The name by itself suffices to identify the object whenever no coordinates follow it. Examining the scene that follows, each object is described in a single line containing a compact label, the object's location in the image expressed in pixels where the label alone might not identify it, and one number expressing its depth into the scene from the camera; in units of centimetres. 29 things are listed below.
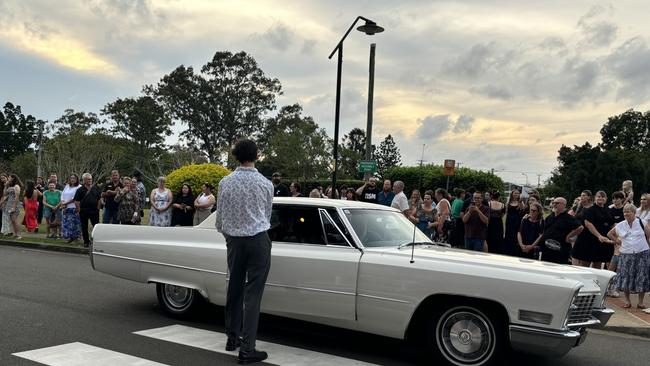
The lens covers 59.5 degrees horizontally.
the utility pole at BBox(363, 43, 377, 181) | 1557
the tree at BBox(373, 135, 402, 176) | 10942
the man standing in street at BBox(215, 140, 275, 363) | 499
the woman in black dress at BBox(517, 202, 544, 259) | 963
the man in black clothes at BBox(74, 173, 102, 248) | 1324
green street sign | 1568
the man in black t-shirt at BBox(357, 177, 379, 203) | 1298
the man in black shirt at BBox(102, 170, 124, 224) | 1324
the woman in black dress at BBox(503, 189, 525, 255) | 1028
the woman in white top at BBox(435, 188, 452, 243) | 1169
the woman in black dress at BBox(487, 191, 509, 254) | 1040
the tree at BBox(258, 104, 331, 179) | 5416
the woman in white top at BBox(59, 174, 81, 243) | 1409
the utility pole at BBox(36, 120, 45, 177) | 5179
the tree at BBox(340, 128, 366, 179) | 6988
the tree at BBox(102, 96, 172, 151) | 6556
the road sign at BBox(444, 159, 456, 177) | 2098
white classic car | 466
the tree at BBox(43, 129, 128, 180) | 5450
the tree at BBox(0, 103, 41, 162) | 8369
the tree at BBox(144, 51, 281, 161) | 6281
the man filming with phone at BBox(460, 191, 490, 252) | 1019
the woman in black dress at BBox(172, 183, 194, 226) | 1262
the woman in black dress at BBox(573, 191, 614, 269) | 944
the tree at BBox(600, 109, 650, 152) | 7750
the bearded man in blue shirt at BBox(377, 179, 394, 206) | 1230
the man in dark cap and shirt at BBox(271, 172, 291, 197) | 1334
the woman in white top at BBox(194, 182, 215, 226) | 1262
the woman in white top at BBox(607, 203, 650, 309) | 854
